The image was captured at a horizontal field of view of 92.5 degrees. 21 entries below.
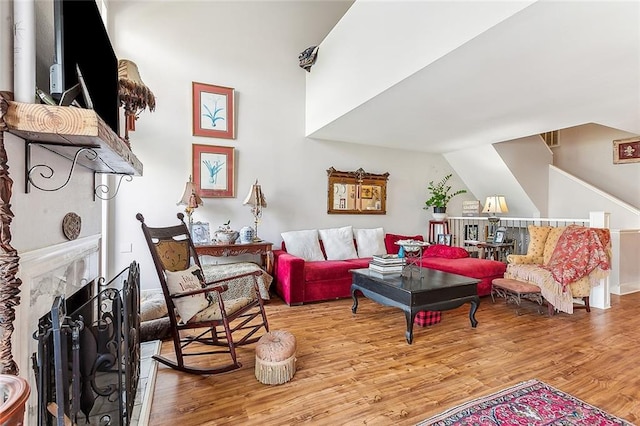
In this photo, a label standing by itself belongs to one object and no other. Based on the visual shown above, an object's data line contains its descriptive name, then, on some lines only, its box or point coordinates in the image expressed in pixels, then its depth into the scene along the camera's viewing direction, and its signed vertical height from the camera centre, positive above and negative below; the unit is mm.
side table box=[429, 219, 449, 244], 5684 -275
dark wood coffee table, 2748 -763
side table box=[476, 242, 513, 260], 4676 -614
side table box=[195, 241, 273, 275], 3679 -485
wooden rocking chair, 2176 -679
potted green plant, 5566 +330
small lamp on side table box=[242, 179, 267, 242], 4095 +151
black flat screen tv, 1103 +689
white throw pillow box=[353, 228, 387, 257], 4758 -472
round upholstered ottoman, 2066 -1020
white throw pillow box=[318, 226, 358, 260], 4516 -471
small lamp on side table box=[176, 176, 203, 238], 3723 +156
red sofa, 3787 -798
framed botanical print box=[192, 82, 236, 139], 4078 +1359
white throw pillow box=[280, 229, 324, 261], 4266 -460
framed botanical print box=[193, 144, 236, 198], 4070 +551
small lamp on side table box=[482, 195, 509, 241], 5020 +107
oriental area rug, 1693 -1152
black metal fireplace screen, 983 -578
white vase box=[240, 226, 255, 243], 4023 -313
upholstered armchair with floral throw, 3408 -645
